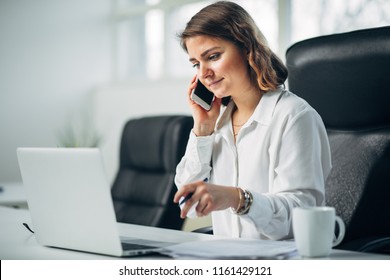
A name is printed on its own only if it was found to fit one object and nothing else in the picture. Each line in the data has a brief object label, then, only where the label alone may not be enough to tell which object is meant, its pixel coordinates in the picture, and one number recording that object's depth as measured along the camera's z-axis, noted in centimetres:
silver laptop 245
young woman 282
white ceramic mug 242
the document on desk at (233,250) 244
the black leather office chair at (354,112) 305
